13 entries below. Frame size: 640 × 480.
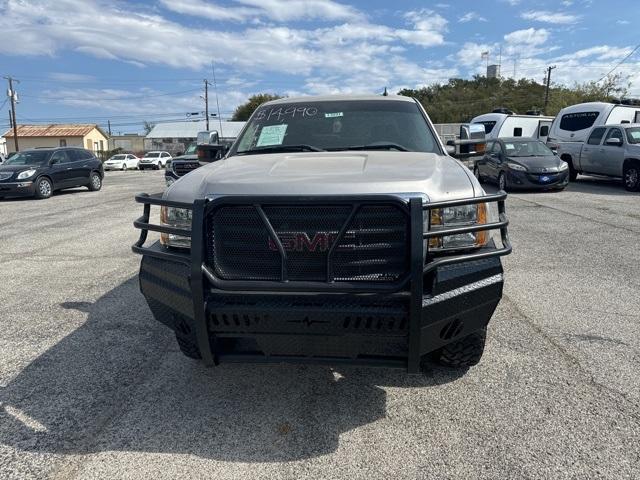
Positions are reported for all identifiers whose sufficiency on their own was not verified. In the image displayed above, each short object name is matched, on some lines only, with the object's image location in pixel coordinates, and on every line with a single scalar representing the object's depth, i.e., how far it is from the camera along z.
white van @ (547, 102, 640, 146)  16.39
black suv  14.33
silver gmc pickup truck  2.35
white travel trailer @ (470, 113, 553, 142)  20.55
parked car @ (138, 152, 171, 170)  44.63
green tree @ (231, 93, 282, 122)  78.44
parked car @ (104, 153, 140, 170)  44.91
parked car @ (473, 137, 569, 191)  13.52
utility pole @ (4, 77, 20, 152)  51.97
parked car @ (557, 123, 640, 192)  13.51
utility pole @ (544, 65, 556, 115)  53.70
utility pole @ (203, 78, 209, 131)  45.08
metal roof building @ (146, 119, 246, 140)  78.81
